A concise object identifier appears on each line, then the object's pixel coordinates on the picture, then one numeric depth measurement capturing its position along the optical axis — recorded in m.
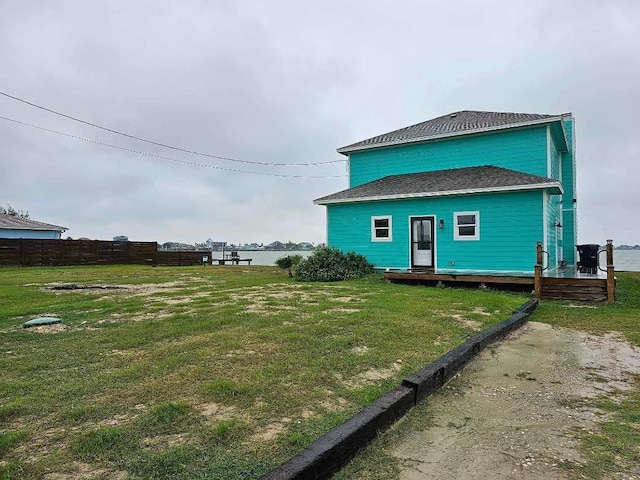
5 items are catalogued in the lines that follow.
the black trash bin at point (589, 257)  12.53
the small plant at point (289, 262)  15.92
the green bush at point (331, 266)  14.16
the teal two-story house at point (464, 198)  12.41
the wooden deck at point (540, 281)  9.93
